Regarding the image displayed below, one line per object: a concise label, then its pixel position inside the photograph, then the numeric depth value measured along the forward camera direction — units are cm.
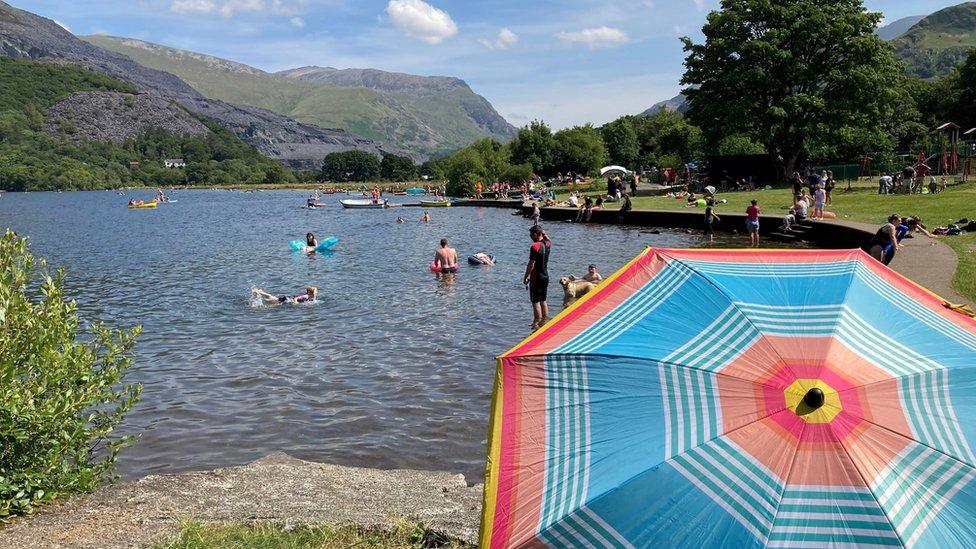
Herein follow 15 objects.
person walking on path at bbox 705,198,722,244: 3262
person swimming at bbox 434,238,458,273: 2673
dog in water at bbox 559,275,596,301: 1641
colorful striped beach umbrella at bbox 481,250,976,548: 326
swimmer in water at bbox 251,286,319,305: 2139
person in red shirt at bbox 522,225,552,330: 1565
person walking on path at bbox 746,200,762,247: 2898
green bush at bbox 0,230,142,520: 654
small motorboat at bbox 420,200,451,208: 7806
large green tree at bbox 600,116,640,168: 12119
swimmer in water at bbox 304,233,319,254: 3625
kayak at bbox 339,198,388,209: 8169
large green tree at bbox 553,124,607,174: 10231
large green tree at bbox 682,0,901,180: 5147
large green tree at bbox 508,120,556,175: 10144
